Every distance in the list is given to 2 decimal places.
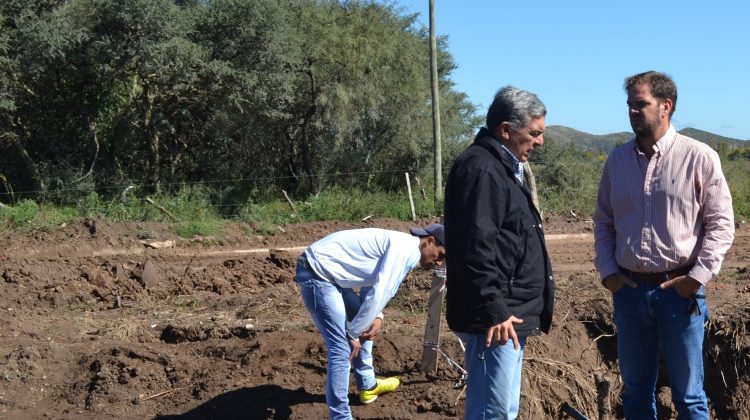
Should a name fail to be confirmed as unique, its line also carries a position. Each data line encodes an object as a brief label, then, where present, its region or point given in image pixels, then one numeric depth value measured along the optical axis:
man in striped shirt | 4.01
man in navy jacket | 3.56
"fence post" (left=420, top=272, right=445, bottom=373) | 5.89
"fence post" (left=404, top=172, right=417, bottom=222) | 17.72
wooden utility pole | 18.92
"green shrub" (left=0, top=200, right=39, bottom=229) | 14.93
